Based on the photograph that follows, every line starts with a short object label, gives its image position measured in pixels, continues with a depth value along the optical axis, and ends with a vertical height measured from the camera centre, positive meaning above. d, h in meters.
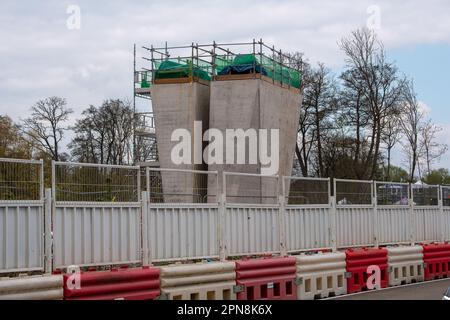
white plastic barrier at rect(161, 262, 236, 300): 13.30 -1.68
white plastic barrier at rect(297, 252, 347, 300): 16.61 -1.98
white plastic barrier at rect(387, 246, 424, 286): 20.06 -2.11
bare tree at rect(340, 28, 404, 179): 50.66 +7.10
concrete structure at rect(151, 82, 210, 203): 42.19 +4.61
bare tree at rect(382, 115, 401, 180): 52.34 +4.08
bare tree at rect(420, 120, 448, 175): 55.39 +3.34
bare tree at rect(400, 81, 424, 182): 53.01 +4.63
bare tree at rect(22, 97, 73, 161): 53.56 +5.17
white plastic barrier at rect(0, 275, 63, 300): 10.47 -1.37
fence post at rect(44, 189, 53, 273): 11.62 -0.62
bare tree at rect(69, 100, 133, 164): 54.84 +4.29
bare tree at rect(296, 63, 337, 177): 53.44 +6.00
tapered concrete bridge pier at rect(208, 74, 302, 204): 40.66 +4.68
